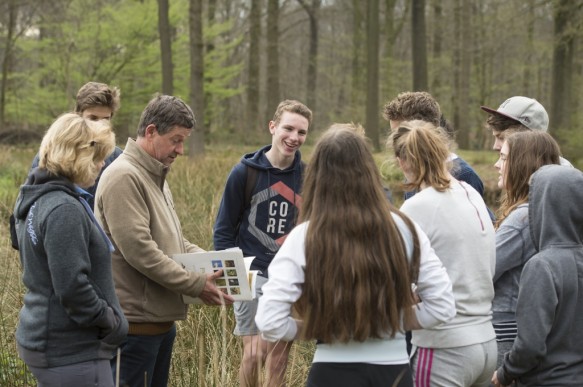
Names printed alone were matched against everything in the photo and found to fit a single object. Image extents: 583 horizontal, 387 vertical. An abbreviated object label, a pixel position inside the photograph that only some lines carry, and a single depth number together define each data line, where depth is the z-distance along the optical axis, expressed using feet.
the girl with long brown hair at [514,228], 12.32
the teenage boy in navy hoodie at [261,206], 15.83
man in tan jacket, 12.55
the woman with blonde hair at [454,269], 10.88
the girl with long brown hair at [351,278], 9.18
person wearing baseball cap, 15.98
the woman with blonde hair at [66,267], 10.27
